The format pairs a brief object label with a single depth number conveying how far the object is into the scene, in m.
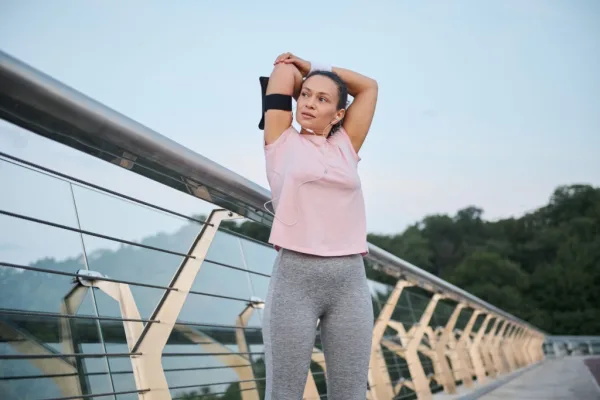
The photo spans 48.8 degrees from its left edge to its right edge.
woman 1.50
